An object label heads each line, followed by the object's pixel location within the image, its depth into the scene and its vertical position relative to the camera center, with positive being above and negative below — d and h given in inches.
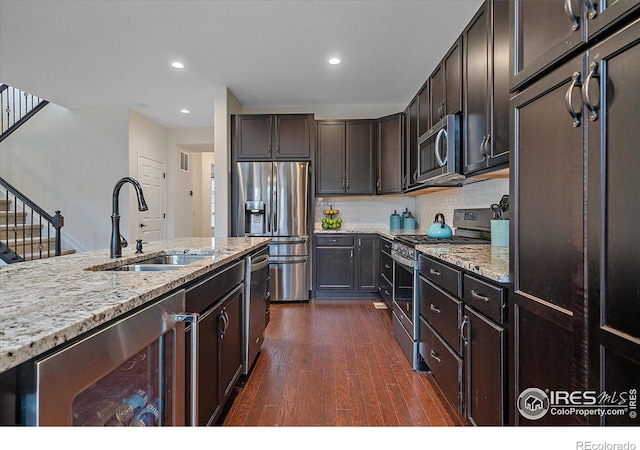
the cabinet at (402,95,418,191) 143.8 +36.3
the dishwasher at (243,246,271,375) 86.6 -22.6
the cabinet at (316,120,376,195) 181.6 +36.8
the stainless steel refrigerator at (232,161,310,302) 168.6 +5.2
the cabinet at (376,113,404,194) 173.6 +37.5
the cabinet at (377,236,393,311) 138.0 -21.1
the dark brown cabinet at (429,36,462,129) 96.0 +43.8
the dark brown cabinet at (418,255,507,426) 52.7 -22.1
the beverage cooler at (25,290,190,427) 24.7 -14.2
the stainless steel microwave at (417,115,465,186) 96.1 +22.4
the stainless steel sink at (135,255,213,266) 77.0 -8.1
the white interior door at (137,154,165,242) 224.8 +19.2
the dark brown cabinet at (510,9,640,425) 30.1 -0.2
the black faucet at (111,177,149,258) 64.7 +0.4
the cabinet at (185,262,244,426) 50.4 -21.8
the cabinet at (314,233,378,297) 175.6 -20.1
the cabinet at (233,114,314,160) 174.6 +45.7
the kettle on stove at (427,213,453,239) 110.5 -2.1
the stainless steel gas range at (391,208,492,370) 94.4 -14.2
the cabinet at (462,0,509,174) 71.6 +32.3
